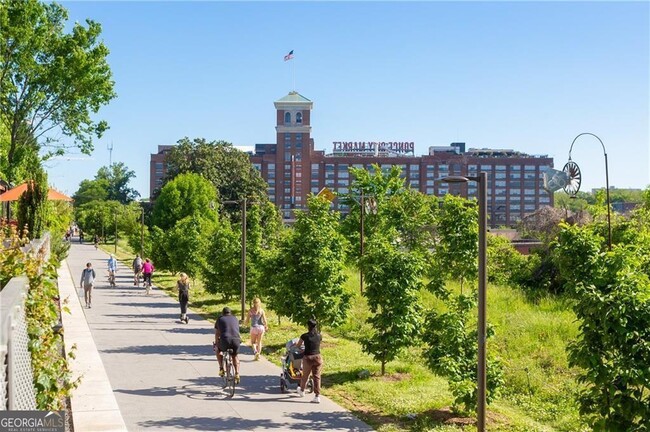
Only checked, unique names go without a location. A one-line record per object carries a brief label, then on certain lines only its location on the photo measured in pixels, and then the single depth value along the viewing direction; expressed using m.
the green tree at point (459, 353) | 13.11
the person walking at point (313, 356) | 14.68
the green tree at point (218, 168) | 75.00
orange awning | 29.33
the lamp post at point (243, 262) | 25.78
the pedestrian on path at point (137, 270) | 40.31
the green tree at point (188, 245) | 39.11
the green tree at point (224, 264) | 30.22
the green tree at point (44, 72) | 34.44
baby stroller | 15.44
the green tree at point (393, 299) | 16.97
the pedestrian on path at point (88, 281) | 28.44
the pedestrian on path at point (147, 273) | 36.28
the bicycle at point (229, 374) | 15.01
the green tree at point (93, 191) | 149.75
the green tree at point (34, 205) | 27.19
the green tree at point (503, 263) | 36.50
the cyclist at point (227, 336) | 15.45
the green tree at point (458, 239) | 14.79
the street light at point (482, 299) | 12.01
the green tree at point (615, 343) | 9.24
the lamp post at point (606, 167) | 25.38
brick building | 150.62
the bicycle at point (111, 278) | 38.09
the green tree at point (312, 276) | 19.97
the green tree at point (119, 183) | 161.12
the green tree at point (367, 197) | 49.67
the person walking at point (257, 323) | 18.53
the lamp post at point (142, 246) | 51.07
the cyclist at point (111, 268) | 37.61
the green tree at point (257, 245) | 27.25
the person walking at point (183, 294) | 25.89
